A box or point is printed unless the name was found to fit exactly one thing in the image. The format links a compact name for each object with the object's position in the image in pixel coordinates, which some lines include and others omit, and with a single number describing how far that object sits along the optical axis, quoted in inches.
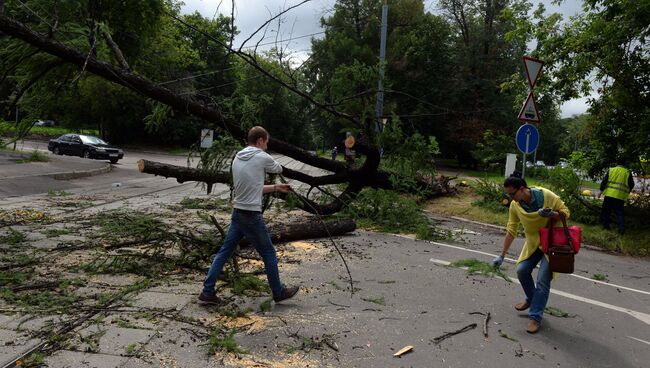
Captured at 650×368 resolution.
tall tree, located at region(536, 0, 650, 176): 371.6
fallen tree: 274.8
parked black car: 1024.2
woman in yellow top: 173.2
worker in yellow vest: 362.9
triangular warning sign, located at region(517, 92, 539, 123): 355.3
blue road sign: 367.2
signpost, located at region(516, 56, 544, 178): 351.6
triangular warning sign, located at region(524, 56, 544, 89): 350.0
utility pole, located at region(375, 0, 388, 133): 376.8
